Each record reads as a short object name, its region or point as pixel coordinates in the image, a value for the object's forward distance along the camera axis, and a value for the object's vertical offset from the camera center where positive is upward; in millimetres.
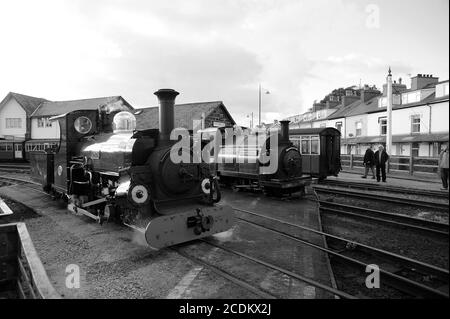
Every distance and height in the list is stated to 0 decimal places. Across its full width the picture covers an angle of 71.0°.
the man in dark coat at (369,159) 15757 -307
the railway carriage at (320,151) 16625 +108
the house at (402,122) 22281 +2576
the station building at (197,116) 23969 +3047
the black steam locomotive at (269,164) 11039 -379
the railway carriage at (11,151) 30234 +282
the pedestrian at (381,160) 14164 -322
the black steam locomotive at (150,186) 5816 -686
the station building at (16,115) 35906 +4540
